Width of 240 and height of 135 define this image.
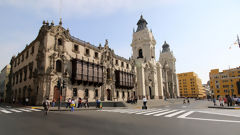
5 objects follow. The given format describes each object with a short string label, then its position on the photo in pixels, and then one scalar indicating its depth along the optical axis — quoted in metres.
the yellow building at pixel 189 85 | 100.06
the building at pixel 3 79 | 52.50
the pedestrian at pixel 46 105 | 11.97
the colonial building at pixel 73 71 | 24.64
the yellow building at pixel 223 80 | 69.12
